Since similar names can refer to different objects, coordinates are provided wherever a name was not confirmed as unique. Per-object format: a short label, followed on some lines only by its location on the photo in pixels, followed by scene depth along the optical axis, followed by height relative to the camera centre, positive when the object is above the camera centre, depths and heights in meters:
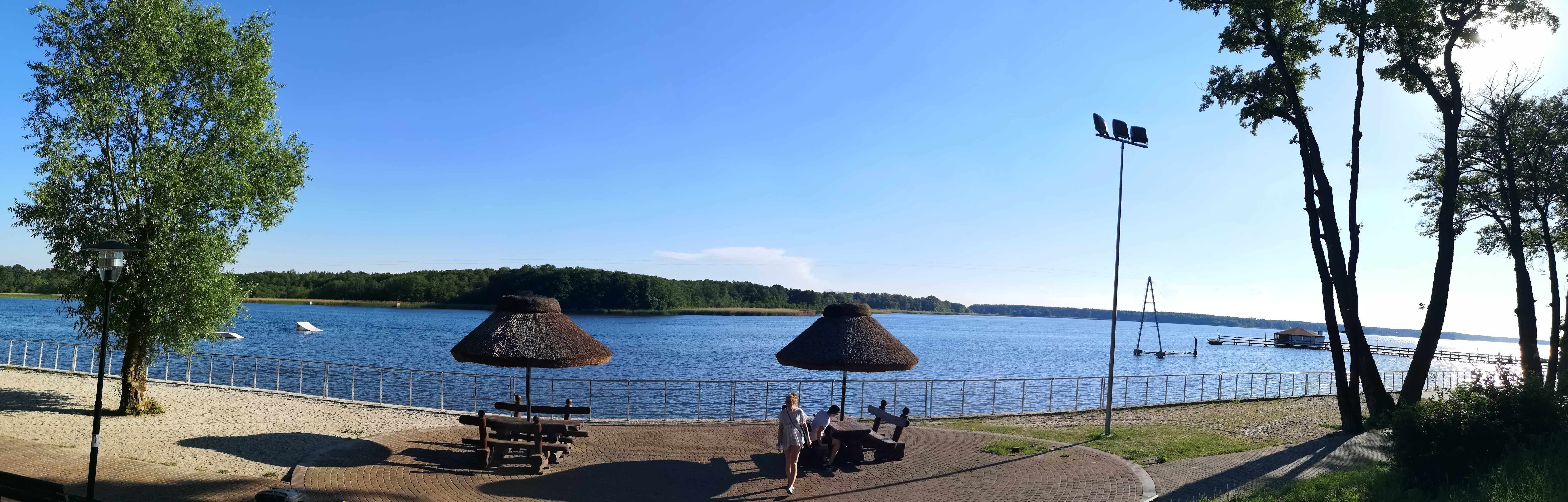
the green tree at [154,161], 15.27 +1.68
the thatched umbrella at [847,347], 13.24 -0.94
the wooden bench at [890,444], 12.80 -2.41
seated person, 12.00 -2.04
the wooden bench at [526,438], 11.48 -2.55
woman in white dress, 10.71 -2.00
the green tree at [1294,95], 18.20 +5.52
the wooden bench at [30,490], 7.14 -2.28
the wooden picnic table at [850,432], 12.37 -2.19
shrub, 9.95 -1.20
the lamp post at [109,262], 9.65 -0.25
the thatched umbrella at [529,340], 12.50 -1.13
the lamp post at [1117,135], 16.62 +3.67
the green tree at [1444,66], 17.52 +6.05
